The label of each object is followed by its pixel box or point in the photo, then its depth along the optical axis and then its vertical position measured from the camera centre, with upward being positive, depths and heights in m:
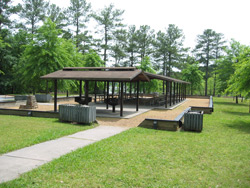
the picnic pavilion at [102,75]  12.75 +0.97
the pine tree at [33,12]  41.62 +14.31
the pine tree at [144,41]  47.22 +10.60
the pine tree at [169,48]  48.88 +9.32
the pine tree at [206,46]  53.34 +10.95
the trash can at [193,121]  9.55 -1.23
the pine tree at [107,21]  43.47 +13.36
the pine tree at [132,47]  46.16 +9.01
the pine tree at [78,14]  43.62 +14.78
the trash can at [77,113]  10.34 -1.05
